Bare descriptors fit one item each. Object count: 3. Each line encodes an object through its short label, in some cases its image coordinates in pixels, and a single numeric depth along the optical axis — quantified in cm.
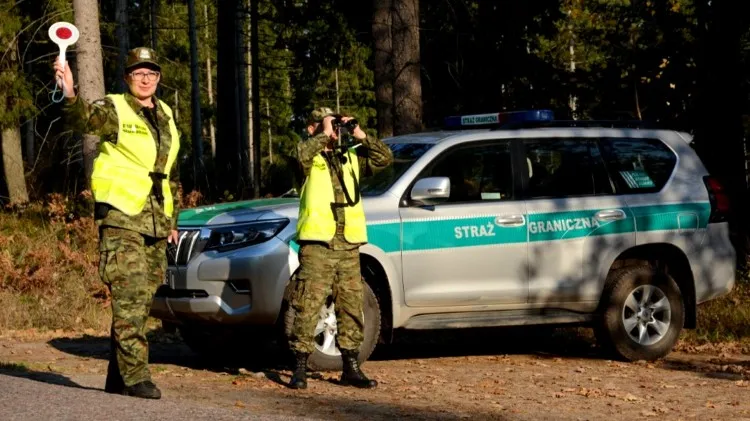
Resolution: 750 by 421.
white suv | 1045
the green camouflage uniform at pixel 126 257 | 851
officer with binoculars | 983
